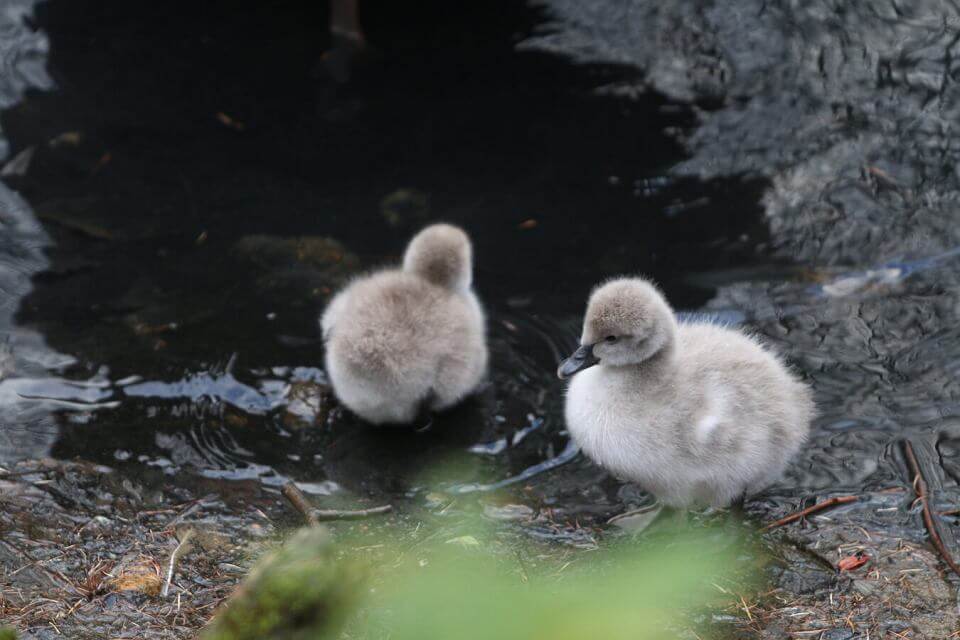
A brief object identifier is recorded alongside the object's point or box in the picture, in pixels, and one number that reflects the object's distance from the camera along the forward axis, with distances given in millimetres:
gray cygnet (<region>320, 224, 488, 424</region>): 9102
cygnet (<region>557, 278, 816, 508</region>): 7680
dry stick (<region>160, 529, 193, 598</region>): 6957
